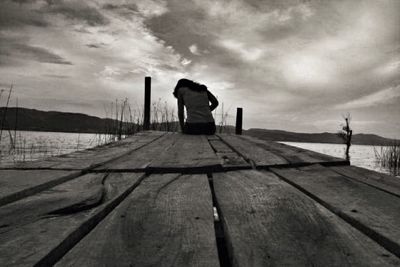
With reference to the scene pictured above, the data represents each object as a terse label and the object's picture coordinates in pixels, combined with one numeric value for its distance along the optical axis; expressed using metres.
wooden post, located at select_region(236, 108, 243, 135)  8.57
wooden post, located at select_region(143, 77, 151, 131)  6.94
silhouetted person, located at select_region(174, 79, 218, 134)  5.14
